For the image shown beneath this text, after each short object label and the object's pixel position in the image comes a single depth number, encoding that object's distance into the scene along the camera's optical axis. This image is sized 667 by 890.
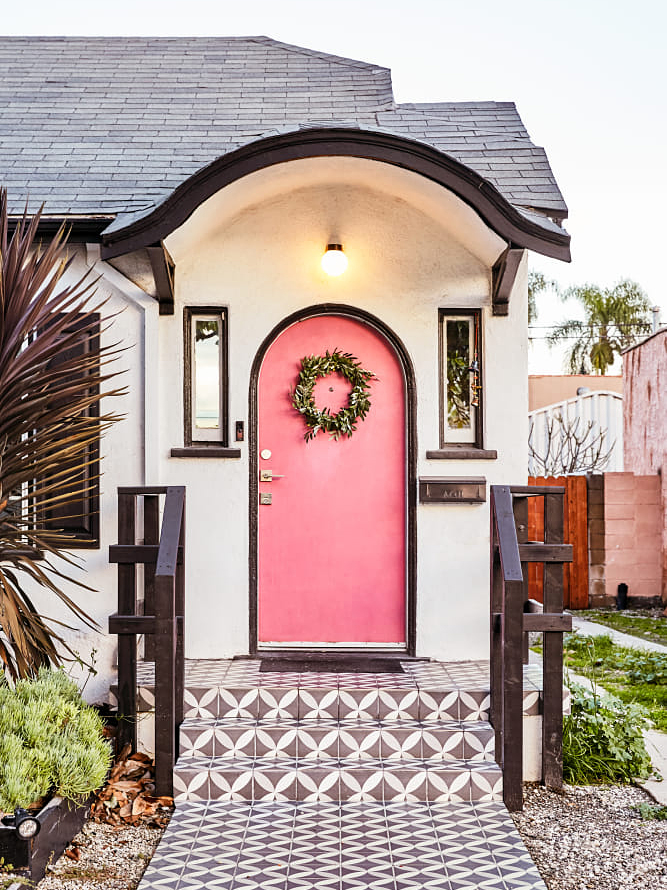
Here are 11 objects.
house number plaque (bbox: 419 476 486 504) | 5.57
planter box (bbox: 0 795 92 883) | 3.45
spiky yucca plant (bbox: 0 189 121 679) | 4.38
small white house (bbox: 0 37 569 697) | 5.59
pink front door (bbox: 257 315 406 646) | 5.70
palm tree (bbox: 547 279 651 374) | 27.86
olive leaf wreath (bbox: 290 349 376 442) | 5.68
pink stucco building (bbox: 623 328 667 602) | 11.74
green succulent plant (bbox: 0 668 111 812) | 3.61
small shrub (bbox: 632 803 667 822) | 4.24
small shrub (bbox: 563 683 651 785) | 4.79
